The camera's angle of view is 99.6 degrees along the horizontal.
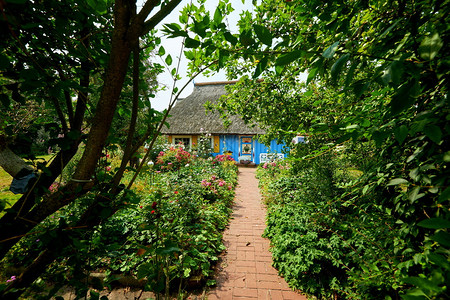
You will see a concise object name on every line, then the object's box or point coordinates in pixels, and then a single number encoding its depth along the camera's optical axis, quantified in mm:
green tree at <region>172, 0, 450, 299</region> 547
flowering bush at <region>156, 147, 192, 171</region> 9336
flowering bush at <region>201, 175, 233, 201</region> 5934
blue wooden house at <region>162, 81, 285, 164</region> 14922
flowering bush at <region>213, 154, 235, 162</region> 10633
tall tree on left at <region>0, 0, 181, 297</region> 756
